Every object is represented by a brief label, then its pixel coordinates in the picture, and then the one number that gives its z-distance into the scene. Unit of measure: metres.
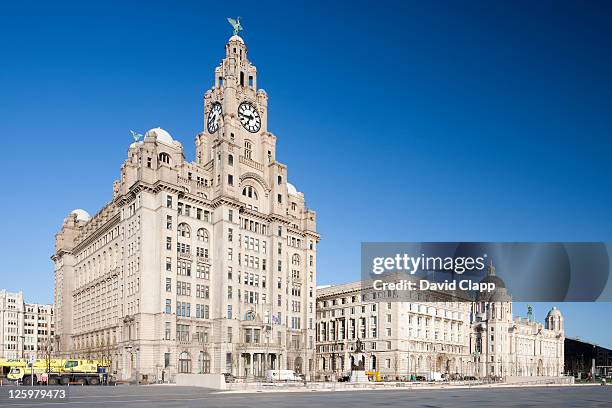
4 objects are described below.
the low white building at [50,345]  175.27
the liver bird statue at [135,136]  129.93
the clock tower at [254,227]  124.50
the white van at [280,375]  94.86
